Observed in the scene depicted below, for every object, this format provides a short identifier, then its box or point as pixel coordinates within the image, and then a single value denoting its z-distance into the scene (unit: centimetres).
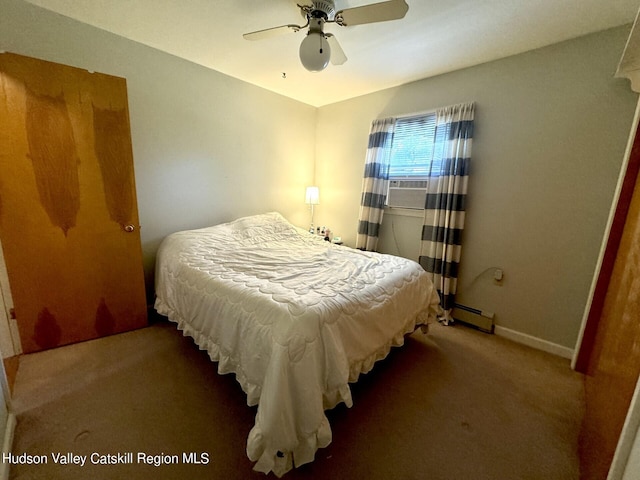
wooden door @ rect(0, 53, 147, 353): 171
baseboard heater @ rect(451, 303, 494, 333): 248
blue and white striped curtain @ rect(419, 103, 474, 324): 249
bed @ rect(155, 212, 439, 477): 111
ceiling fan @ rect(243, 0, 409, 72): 142
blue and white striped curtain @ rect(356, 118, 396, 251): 307
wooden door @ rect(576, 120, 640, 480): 96
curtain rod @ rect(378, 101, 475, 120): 270
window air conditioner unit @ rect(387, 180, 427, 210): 292
